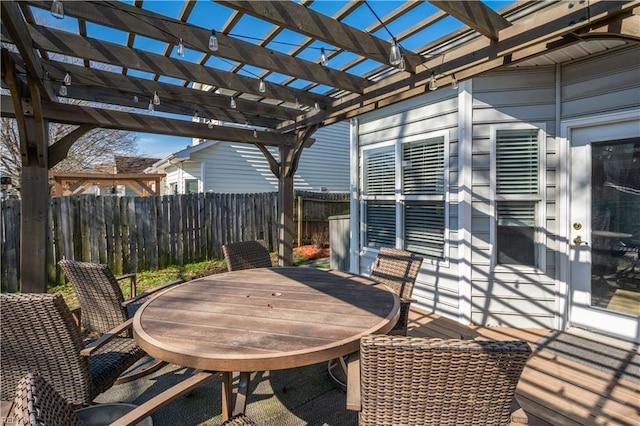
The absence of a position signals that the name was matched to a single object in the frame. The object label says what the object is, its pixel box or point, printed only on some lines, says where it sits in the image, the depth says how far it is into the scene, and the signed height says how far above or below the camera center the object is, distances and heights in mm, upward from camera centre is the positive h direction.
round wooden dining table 1476 -663
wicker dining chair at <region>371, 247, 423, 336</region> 2598 -641
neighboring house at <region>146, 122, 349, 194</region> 9156 +1153
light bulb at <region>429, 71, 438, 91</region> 2775 +1034
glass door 2941 -256
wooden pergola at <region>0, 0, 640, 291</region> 2080 +1225
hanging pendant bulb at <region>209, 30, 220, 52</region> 2248 +1122
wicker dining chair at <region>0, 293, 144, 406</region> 1641 -751
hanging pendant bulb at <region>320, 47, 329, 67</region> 2654 +1197
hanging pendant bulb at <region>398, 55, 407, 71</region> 2411 +1057
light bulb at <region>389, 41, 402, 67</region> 2238 +1038
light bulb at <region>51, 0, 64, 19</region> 1837 +1129
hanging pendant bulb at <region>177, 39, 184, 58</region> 2352 +1122
